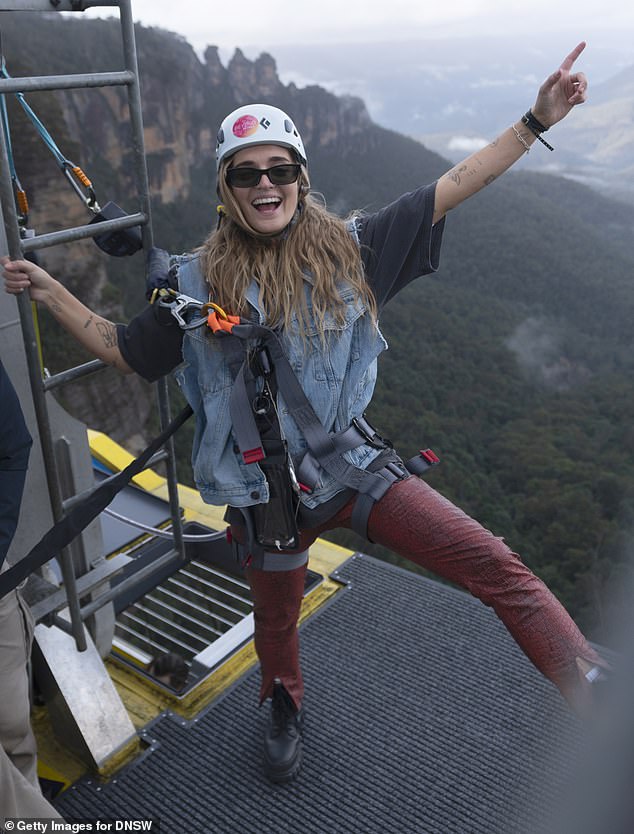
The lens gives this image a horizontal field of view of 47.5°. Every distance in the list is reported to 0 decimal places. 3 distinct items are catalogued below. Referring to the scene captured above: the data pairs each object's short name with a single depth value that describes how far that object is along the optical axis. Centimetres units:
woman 186
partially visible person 159
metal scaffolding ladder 184
